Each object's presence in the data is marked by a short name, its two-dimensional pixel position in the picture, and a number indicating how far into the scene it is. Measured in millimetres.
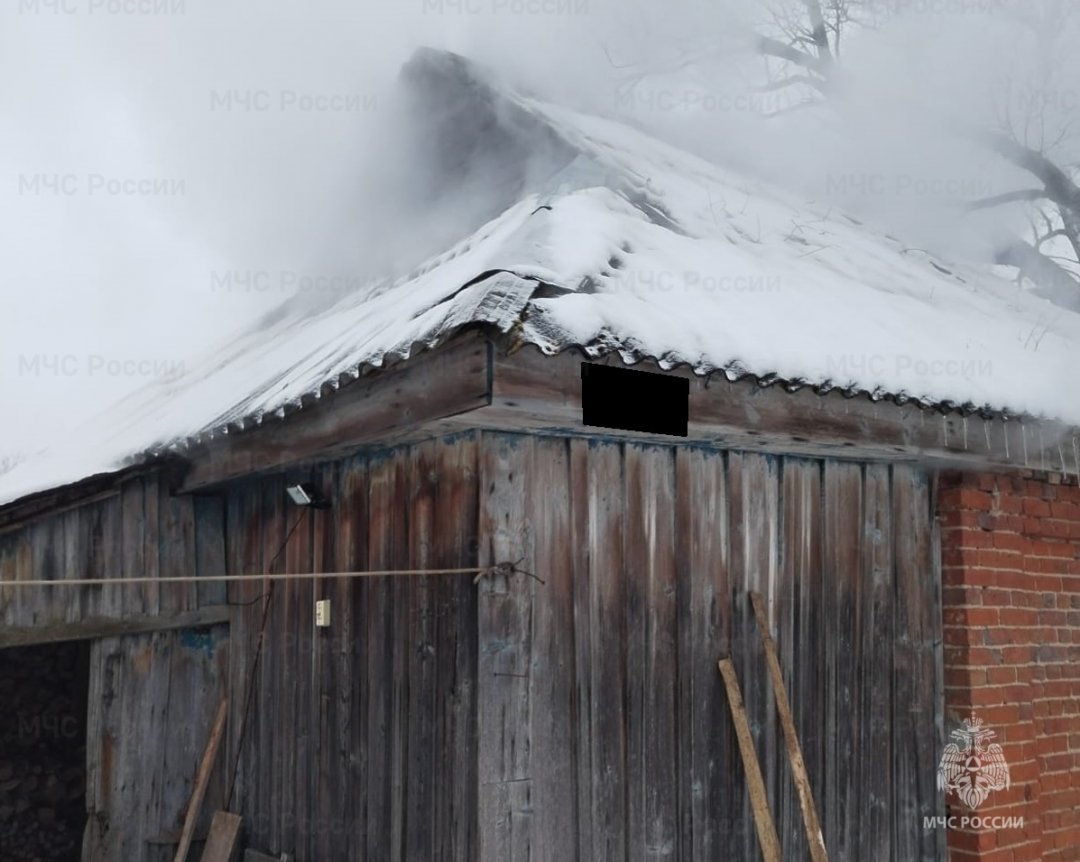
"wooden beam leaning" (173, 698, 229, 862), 5590
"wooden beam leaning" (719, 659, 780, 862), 4293
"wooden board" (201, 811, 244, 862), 5449
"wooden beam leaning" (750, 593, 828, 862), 4398
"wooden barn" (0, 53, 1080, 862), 3816
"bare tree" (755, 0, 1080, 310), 11242
